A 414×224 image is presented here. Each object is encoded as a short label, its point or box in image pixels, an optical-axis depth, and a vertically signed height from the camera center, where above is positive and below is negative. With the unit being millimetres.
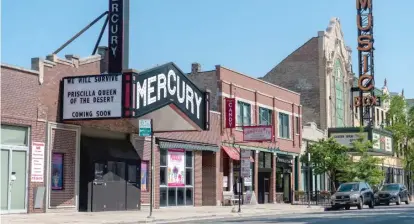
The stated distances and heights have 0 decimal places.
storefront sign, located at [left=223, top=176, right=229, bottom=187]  39238 -380
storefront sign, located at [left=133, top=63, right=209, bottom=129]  26438 +3530
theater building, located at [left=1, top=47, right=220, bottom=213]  24906 +2017
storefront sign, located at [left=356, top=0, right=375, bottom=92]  63344 +12193
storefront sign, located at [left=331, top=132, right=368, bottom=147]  53531 +3116
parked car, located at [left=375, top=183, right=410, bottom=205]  44281 -1316
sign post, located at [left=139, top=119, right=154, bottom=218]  24797 +1757
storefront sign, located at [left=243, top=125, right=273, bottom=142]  37438 +2427
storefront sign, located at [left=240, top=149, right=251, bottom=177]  30167 +519
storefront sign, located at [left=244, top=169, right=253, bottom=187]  40031 -444
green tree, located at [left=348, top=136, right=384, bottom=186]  49006 +617
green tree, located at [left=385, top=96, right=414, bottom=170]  69438 +5241
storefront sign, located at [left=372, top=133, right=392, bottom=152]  55275 +2934
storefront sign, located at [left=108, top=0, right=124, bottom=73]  27656 +5856
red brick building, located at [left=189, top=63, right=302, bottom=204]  38969 +2811
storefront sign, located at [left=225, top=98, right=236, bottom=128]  38650 +3589
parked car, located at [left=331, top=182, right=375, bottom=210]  35812 -1155
